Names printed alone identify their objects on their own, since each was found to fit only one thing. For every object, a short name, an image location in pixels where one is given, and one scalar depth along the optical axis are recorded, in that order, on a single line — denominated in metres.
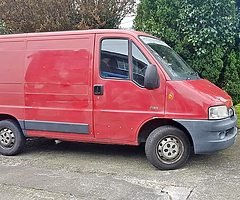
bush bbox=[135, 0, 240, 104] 6.22
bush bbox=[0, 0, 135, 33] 7.00
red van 3.99
